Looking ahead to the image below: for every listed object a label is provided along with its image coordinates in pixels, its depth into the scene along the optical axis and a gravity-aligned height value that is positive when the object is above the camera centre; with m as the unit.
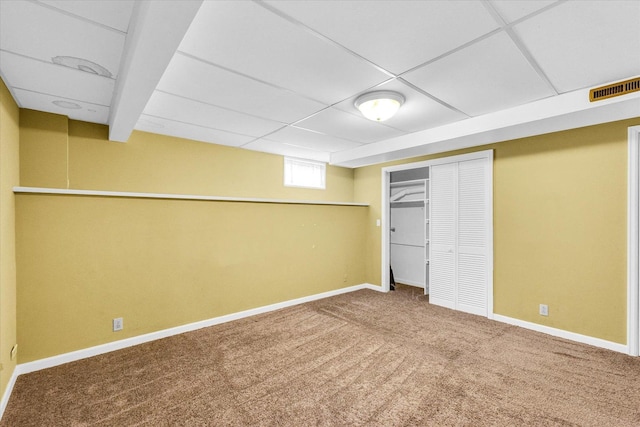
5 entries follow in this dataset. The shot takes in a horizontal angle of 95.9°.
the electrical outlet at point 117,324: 2.95 -1.17
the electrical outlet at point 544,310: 3.38 -1.18
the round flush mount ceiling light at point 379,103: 2.55 +0.97
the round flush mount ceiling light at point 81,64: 1.94 +1.02
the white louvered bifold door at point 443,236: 4.29 -0.41
